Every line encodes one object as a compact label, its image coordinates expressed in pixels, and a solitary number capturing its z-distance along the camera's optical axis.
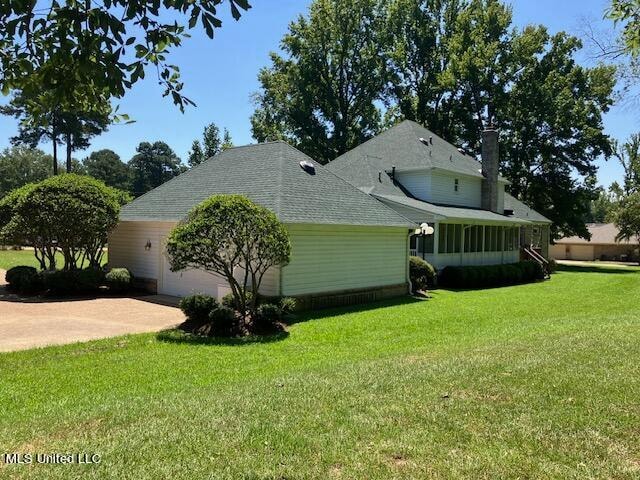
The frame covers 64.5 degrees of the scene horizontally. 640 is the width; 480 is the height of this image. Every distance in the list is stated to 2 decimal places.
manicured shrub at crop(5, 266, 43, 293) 15.97
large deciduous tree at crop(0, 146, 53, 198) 73.81
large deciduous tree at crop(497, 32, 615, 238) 39.25
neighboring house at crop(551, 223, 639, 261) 52.88
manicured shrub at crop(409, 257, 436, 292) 19.42
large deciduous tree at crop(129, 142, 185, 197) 93.44
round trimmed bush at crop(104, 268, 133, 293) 16.69
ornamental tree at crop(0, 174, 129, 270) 15.66
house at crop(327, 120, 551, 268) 23.47
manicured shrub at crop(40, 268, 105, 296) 15.84
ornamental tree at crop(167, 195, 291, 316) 10.91
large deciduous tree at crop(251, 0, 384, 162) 42.94
